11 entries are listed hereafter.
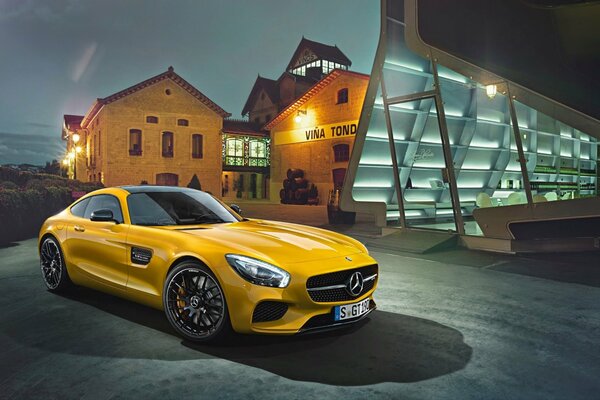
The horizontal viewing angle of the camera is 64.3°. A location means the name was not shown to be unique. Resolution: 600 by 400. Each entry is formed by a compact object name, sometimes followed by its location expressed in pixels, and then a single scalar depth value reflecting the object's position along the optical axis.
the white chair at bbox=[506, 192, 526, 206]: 10.57
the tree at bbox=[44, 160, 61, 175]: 83.19
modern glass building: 9.88
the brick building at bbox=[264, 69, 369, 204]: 28.20
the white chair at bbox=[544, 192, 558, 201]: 9.66
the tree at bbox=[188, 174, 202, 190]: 36.11
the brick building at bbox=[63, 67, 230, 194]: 35.16
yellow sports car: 3.91
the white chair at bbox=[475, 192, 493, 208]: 11.51
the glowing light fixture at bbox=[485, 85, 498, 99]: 10.22
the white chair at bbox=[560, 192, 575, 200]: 9.31
